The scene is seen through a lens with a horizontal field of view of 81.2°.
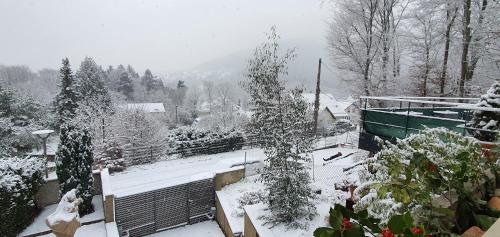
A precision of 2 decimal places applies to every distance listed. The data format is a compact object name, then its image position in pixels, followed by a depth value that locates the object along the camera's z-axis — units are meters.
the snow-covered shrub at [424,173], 1.88
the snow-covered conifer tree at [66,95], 23.94
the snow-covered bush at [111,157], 14.06
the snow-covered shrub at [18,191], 7.04
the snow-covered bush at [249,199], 9.09
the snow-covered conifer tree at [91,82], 29.34
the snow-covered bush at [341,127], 28.75
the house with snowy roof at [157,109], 35.15
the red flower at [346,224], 1.23
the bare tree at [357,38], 12.87
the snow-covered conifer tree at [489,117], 4.61
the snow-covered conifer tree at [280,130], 6.34
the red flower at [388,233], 1.16
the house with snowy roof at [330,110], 34.44
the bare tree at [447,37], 10.82
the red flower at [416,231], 1.22
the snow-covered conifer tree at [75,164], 8.51
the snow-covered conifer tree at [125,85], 43.38
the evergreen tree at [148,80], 53.19
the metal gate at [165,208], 9.12
